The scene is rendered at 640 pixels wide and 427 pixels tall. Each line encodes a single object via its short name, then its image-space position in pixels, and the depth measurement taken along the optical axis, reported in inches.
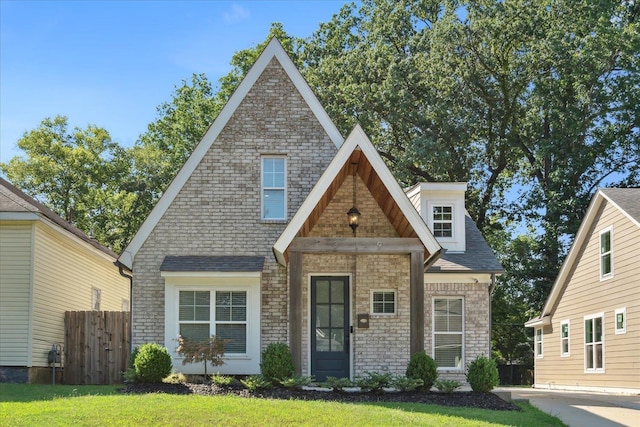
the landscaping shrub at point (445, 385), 625.0
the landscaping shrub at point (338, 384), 613.3
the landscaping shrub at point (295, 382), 605.0
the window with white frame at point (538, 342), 1229.1
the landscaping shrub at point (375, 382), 611.2
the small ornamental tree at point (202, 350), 635.5
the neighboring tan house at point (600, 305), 879.7
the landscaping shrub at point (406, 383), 612.7
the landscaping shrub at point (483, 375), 641.6
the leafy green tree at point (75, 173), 1460.4
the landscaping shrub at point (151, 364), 625.6
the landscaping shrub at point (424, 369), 621.6
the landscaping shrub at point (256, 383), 604.4
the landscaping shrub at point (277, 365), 615.8
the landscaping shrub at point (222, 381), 619.8
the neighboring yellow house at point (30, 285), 737.6
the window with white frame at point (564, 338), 1088.0
